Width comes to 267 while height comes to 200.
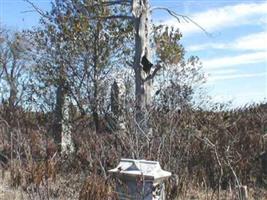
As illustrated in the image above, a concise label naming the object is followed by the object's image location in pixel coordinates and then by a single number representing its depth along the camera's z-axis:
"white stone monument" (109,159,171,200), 5.20
